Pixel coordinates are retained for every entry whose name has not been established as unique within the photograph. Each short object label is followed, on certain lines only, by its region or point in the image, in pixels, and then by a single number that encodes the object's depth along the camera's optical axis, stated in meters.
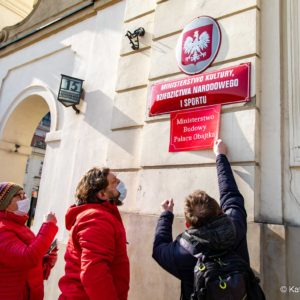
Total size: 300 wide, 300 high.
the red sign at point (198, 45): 3.71
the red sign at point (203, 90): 3.36
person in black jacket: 2.01
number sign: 5.30
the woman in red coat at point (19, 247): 2.45
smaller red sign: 3.44
